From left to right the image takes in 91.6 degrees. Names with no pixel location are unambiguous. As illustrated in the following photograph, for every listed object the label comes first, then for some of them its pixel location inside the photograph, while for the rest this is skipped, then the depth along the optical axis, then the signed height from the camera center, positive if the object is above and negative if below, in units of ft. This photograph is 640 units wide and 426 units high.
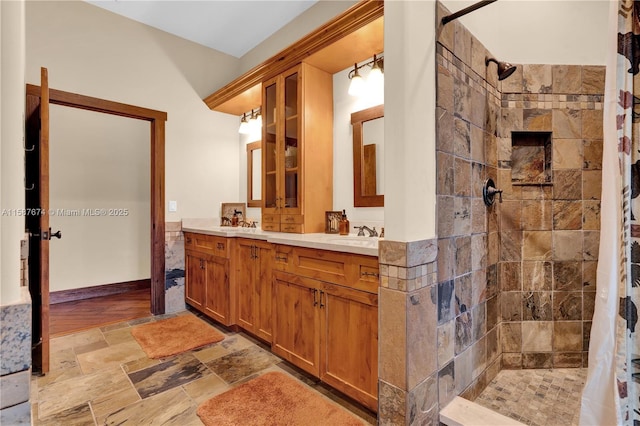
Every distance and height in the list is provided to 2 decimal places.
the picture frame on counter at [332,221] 8.71 -0.35
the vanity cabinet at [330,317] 5.41 -2.15
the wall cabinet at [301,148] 8.57 +1.75
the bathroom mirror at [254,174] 12.01 +1.36
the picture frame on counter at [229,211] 12.39 -0.09
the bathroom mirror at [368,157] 7.99 +1.36
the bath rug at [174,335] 8.16 -3.66
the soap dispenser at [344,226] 8.36 -0.47
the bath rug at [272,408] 5.43 -3.69
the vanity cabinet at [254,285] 7.98 -2.08
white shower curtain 3.90 -0.37
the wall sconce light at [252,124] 11.93 +3.30
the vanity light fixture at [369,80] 7.73 +3.28
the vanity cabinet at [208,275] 9.28 -2.17
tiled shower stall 6.80 -0.12
